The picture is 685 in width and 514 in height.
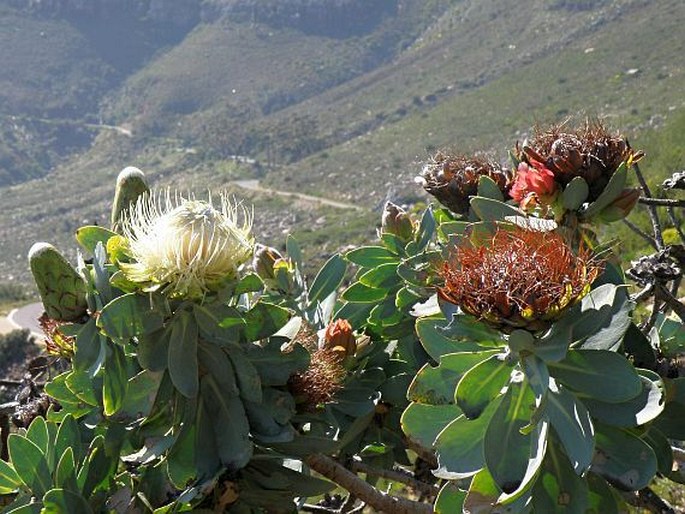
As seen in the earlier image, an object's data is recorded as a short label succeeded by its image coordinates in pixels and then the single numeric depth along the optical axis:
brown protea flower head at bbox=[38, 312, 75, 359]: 1.56
